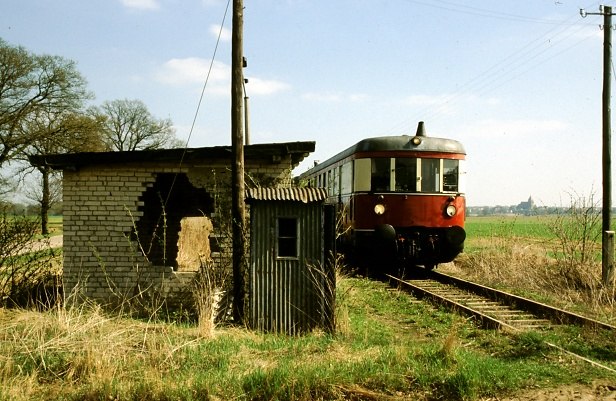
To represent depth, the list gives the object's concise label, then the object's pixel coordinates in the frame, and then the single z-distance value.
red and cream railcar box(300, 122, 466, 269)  13.56
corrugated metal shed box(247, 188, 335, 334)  8.48
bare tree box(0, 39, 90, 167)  30.86
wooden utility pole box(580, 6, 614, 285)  12.75
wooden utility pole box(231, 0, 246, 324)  8.65
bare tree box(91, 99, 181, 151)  48.25
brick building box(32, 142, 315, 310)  10.18
